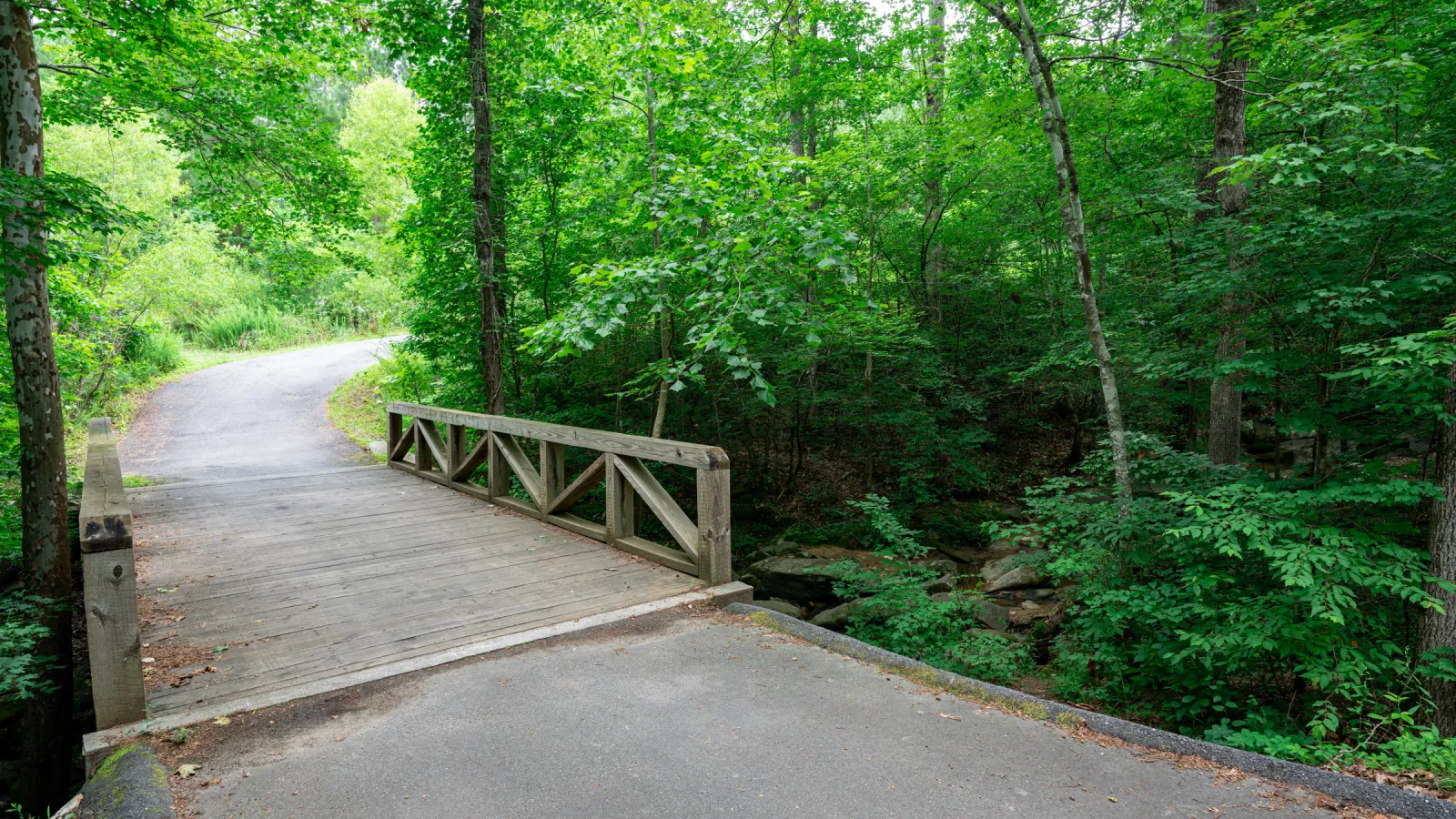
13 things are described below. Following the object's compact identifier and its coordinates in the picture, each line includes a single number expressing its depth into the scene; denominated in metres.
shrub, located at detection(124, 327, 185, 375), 16.92
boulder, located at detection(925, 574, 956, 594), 7.59
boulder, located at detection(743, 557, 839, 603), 7.75
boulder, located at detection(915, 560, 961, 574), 8.69
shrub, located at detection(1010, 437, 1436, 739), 3.69
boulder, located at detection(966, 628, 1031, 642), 5.68
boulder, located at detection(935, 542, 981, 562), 9.54
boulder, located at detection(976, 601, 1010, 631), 6.90
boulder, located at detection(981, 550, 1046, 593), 8.09
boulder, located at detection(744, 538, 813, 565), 9.26
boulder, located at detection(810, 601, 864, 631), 6.87
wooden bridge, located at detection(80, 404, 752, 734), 3.12
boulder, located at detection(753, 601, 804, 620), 7.19
